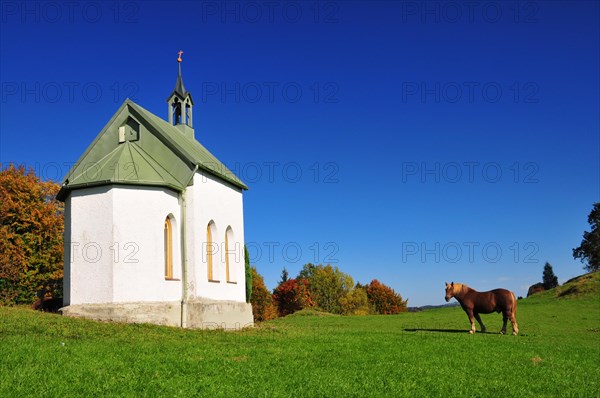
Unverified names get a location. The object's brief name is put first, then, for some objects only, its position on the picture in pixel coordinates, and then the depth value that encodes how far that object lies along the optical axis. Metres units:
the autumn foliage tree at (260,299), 82.31
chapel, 20.48
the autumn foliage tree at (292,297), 96.12
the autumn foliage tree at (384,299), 101.69
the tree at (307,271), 111.93
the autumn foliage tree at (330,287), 98.38
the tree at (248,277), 33.92
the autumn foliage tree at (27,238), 38.91
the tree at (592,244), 75.69
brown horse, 22.53
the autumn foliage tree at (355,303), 93.31
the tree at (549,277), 96.81
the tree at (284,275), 119.19
